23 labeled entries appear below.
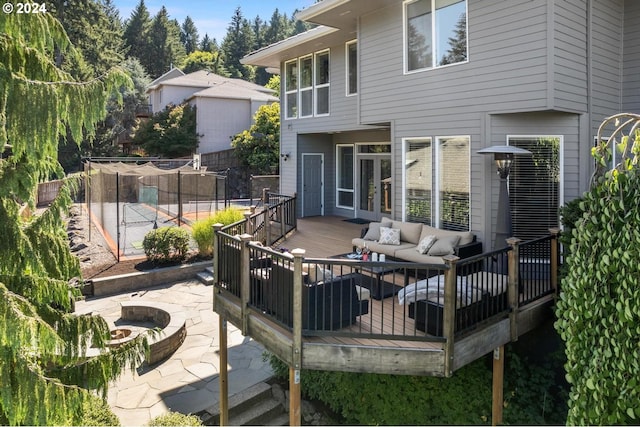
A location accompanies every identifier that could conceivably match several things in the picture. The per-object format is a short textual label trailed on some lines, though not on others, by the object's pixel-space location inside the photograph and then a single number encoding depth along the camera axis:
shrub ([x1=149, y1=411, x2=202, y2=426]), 5.54
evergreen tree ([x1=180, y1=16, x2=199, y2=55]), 68.69
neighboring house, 30.11
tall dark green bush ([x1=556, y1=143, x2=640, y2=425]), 2.84
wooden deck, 5.20
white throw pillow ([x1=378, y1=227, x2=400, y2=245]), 9.01
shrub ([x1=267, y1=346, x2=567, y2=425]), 6.44
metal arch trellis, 3.13
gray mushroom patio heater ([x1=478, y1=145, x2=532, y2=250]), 7.24
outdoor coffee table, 7.12
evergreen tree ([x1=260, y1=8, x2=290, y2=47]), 66.06
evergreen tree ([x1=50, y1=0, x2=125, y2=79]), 28.66
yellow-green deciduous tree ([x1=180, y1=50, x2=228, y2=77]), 53.34
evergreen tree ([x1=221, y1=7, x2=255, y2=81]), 58.00
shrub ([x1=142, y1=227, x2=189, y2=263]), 12.73
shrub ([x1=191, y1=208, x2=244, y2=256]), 13.45
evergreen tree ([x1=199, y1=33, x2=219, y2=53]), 66.31
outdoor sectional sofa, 7.96
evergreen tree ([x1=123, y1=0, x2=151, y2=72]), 51.72
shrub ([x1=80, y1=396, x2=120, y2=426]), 5.05
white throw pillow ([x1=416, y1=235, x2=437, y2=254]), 8.21
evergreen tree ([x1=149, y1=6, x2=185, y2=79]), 51.88
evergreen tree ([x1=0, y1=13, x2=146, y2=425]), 3.05
